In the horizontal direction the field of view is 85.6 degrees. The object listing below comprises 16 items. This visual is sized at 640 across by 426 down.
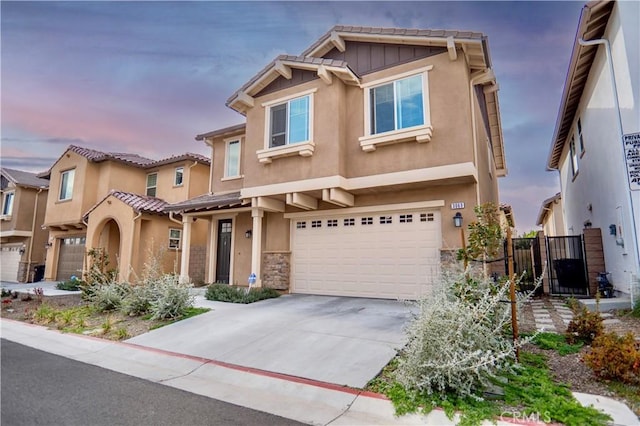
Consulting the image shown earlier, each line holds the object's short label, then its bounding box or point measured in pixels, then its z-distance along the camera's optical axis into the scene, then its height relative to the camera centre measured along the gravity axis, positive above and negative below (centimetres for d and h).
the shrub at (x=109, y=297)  979 -111
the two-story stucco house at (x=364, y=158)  931 +291
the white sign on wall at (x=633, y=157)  552 +164
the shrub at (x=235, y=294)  1027 -109
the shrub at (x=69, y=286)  1451 -120
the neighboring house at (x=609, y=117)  724 +369
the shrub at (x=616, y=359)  395 -117
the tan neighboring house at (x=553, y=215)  2297 +334
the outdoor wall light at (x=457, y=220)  927 +103
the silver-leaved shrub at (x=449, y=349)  378 -103
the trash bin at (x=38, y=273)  2162 -98
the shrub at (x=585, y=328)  536 -107
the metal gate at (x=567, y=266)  1048 -21
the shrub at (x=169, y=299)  851 -104
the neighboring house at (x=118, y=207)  1553 +247
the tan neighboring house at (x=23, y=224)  2220 +215
